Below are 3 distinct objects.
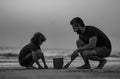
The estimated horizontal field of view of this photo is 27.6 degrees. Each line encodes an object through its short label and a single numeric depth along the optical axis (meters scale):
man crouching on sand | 4.12
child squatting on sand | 4.52
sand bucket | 4.18
